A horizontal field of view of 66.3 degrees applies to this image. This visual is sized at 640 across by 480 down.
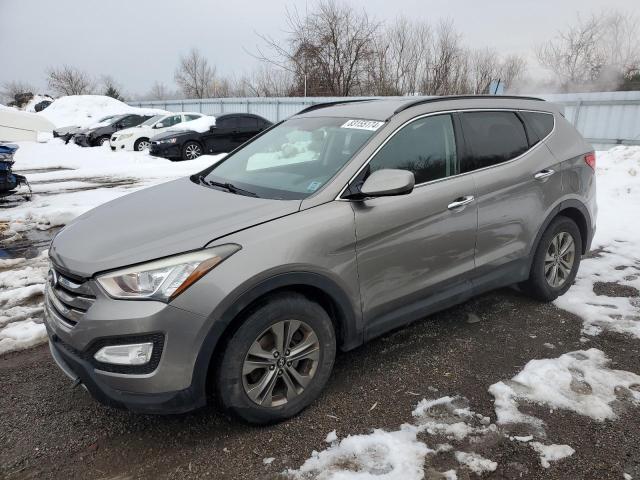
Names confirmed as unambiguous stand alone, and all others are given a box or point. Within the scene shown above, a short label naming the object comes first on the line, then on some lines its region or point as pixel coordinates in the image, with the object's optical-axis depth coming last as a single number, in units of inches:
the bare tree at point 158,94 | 2352.4
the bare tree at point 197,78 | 1940.2
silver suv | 92.0
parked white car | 699.4
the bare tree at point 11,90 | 2172.7
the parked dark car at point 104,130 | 796.6
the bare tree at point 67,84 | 2079.2
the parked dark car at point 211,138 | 596.7
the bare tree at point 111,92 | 1960.8
